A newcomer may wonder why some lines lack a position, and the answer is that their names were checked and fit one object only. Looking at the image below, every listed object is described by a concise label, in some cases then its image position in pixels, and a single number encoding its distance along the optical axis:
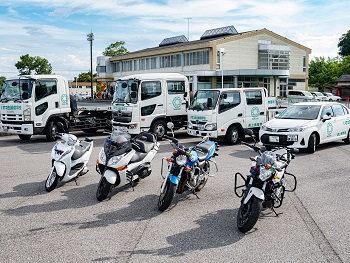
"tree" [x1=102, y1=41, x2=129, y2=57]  71.88
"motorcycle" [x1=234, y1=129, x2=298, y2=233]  5.22
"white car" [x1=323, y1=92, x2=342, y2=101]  46.50
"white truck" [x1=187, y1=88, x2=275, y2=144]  13.10
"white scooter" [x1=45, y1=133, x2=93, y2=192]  7.53
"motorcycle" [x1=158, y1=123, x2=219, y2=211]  6.13
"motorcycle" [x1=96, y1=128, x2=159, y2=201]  6.79
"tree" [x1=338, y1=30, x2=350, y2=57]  111.06
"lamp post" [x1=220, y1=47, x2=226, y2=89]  42.64
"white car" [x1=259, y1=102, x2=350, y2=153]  11.31
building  43.88
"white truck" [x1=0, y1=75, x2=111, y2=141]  13.91
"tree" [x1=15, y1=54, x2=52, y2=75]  90.81
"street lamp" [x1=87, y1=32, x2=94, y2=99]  45.71
